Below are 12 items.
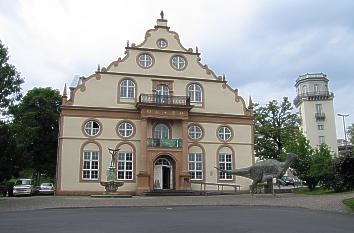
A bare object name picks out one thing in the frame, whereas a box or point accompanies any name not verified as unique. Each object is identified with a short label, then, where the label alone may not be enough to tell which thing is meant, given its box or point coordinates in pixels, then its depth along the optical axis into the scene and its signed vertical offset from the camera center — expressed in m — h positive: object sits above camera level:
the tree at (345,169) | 22.05 +0.85
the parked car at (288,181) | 54.27 +0.59
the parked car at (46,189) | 38.25 +0.01
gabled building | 31.59 +5.11
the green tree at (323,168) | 29.20 +1.22
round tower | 70.69 +13.28
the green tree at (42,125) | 38.88 +6.11
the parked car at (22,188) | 34.87 +0.13
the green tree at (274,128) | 43.94 +6.18
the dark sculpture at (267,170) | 26.02 +1.01
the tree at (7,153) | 21.95 +1.97
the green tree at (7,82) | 23.70 +6.25
